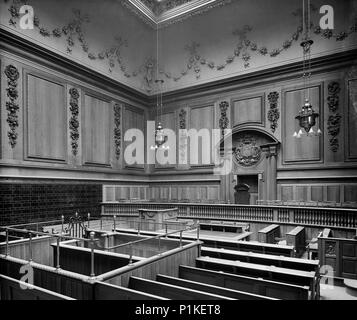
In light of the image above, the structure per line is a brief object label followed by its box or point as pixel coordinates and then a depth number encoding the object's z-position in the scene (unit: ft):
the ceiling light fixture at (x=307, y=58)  32.86
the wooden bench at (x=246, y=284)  11.17
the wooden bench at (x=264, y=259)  14.43
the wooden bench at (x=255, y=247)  17.81
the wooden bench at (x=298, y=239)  20.13
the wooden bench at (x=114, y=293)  9.18
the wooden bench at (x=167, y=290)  9.96
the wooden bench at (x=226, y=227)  25.69
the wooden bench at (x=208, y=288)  10.14
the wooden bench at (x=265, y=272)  12.60
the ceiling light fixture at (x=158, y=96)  44.27
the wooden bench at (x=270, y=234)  21.62
